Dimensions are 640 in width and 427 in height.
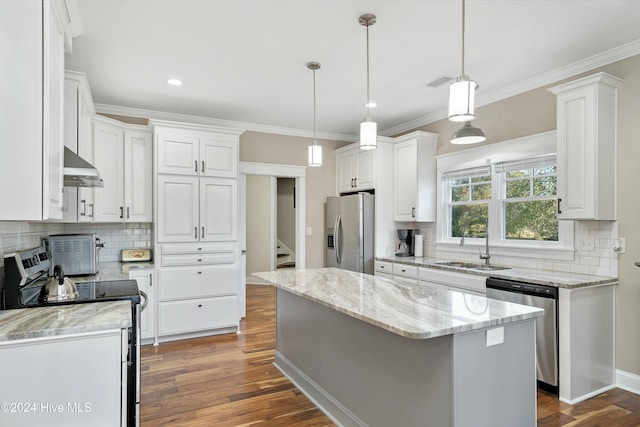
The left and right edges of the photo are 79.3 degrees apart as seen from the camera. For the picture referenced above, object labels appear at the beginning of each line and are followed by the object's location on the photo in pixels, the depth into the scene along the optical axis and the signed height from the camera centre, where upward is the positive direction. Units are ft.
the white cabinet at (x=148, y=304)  13.44 -3.07
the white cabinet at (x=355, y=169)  16.42 +2.17
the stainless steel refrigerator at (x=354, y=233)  16.14 -0.68
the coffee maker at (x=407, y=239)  16.52 -0.95
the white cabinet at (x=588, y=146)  9.69 +1.83
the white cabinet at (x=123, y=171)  13.27 +1.65
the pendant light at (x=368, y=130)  8.39 +1.90
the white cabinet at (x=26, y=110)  4.71 +1.33
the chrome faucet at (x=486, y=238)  13.08 -0.74
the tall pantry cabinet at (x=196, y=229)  13.87 -0.46
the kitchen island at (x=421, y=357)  5.80 -2.42
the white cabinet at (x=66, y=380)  5.04 -2.26
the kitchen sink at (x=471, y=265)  12.26 -1.62
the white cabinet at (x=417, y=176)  15.34 +1.65
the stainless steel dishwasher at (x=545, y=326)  9.45 -2.70
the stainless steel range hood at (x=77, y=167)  7.05 +0.91
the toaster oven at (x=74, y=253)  10.82 -1.03
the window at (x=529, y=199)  11.86 +0.59
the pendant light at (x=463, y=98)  6.00 +1.86
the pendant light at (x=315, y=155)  10.28 +1.64
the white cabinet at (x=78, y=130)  8.77 +2.20
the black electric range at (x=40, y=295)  6.73 -1.54
